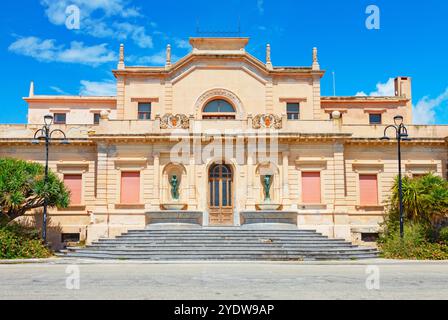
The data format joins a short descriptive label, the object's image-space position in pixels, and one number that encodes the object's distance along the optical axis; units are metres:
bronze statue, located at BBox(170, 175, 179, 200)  27.58
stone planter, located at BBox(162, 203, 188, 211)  27.23
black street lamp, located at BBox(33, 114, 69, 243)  23.62
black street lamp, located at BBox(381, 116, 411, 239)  23.60
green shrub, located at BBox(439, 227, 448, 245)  23.30
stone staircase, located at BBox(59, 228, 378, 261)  21.72
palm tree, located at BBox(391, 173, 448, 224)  24.12
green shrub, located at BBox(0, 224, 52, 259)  22.14
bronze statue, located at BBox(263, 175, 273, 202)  27.52
